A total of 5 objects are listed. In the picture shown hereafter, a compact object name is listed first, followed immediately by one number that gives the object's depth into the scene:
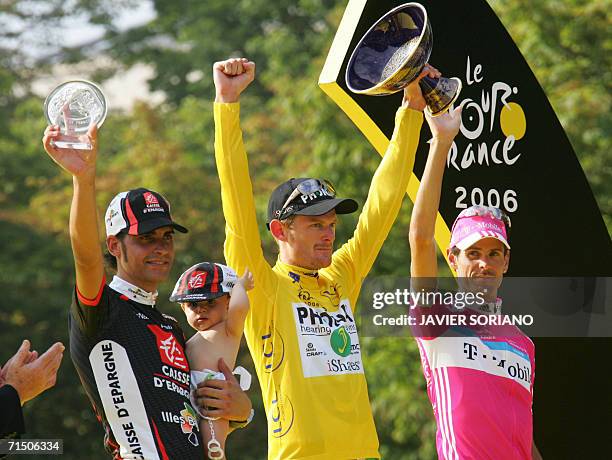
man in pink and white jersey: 10.53
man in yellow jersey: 10.20
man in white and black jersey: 8.73
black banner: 12.90
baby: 9.41
